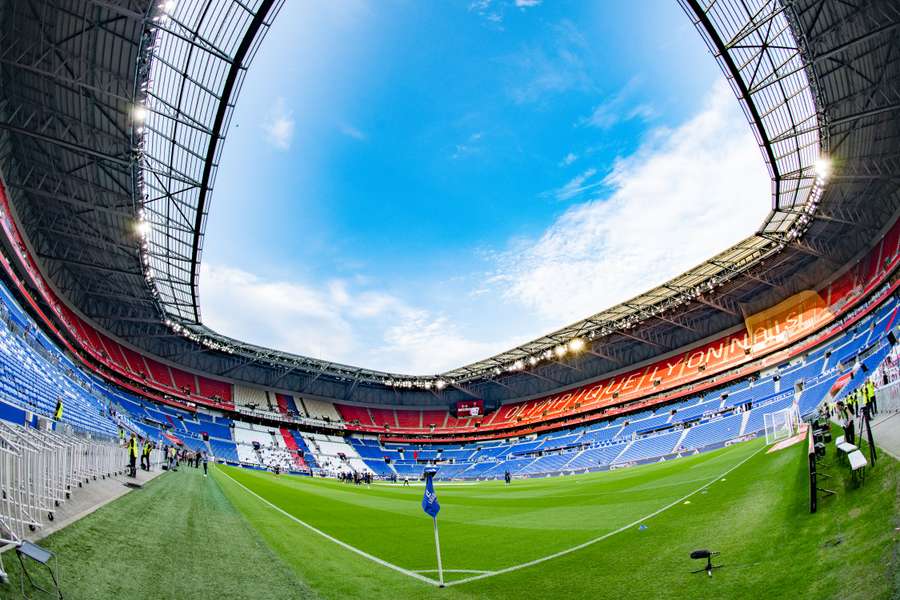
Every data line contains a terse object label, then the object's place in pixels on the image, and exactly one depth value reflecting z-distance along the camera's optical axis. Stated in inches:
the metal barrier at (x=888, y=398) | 442.0
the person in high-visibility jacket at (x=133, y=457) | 671.1
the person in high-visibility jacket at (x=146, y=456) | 869.0
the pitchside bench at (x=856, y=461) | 278.2
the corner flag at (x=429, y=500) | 304.0
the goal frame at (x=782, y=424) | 1006.4
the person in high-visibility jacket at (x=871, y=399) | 444.0
